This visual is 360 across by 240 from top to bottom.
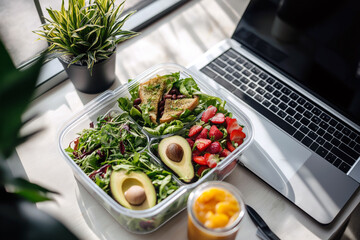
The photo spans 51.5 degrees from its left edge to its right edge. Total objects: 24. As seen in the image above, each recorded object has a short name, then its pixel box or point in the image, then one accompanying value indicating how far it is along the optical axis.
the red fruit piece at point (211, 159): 0.82
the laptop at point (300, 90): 0.90
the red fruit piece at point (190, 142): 0.87
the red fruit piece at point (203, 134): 0.87
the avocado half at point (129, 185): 0.76
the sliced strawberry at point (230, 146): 0.88
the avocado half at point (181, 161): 0.82
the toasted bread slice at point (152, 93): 0.93
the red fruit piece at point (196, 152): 0.85
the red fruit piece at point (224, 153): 0.86
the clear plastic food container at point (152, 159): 0.76
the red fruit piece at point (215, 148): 0.85
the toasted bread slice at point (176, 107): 0.91
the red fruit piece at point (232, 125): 0.89
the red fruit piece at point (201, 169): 0.83
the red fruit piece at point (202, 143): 0.84
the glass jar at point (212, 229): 0.69
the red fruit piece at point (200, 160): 0.83
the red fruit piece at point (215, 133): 0.87
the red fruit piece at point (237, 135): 0.87
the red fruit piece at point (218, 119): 0.89
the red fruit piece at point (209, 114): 0.91
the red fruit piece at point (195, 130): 0.88
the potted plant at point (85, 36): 0.91
